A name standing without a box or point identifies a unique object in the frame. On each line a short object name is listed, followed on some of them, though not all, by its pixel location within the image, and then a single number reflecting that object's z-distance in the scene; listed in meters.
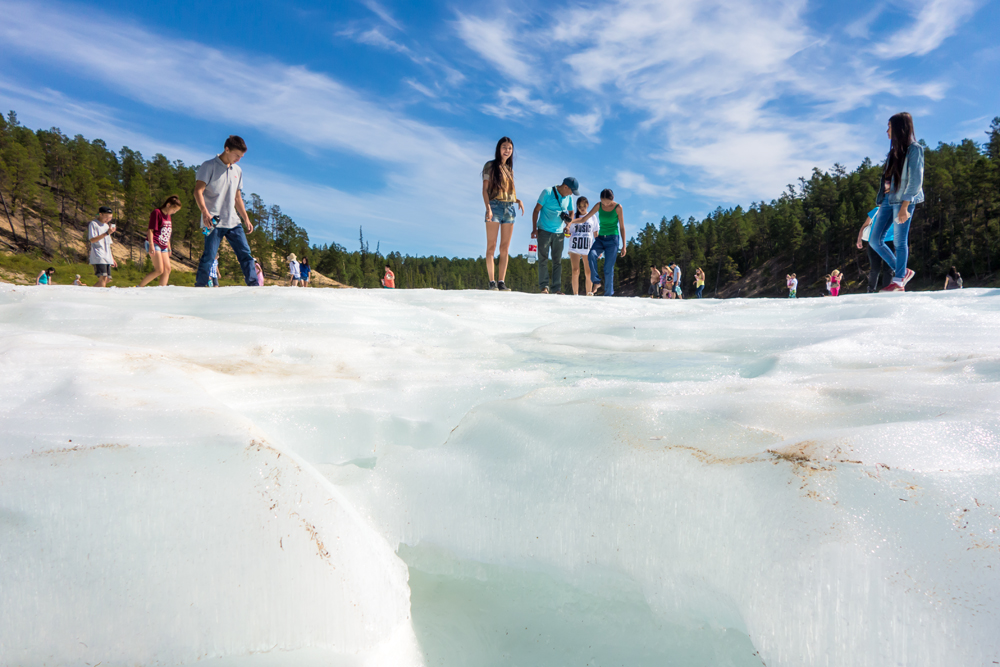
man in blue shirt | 7.41
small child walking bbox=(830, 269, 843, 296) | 20.02
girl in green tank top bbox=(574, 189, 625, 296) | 7.65
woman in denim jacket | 5.06
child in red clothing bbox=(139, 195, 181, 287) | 6.22
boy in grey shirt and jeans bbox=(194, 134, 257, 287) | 5.48
